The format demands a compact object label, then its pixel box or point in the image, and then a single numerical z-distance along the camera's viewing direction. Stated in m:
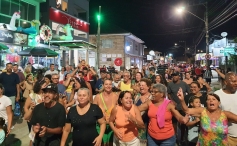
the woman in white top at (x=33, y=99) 4.33
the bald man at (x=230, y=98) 3.79
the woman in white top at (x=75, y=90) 5.90
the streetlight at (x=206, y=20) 18.45
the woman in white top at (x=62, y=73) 10.69
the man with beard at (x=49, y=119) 3.68
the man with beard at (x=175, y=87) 7.07
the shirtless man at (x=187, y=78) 8.71
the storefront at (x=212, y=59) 36.45
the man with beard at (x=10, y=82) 7.52
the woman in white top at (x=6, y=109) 4.61
